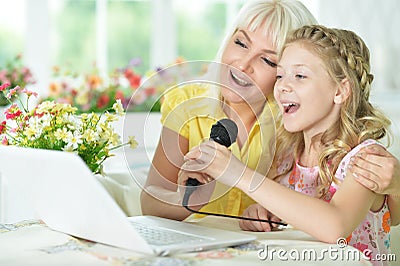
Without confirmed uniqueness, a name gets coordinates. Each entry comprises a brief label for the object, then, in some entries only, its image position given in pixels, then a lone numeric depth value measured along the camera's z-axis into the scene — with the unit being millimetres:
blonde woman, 1950
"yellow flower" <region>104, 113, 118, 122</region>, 1987
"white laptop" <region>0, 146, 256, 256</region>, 1625
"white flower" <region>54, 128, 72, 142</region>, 1912
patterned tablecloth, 1612
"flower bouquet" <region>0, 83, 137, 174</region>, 1935
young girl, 2060
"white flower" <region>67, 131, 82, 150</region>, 1923
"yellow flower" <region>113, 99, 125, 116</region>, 1985
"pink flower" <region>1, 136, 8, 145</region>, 1988
